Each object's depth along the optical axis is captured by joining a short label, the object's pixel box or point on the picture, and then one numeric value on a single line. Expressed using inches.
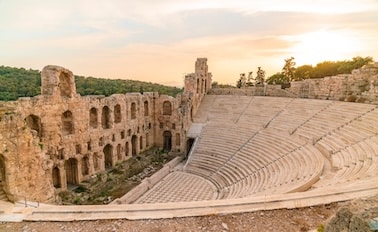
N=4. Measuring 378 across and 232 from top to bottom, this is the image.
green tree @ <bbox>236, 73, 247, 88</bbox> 1888.5
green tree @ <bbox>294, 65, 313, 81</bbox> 1713.8
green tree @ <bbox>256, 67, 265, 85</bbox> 1861.5
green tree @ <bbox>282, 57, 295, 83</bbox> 1694.1
